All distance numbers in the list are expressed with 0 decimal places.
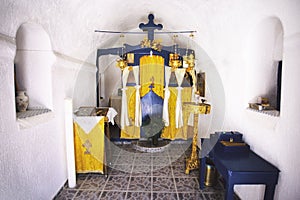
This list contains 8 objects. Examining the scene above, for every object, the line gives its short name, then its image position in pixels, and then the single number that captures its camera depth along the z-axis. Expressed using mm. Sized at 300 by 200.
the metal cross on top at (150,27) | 3205
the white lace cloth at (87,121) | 2506
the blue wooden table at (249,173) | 1453
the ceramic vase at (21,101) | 1796
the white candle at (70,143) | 2283
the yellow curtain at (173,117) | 4109
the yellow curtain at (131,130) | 4125
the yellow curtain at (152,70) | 3957
